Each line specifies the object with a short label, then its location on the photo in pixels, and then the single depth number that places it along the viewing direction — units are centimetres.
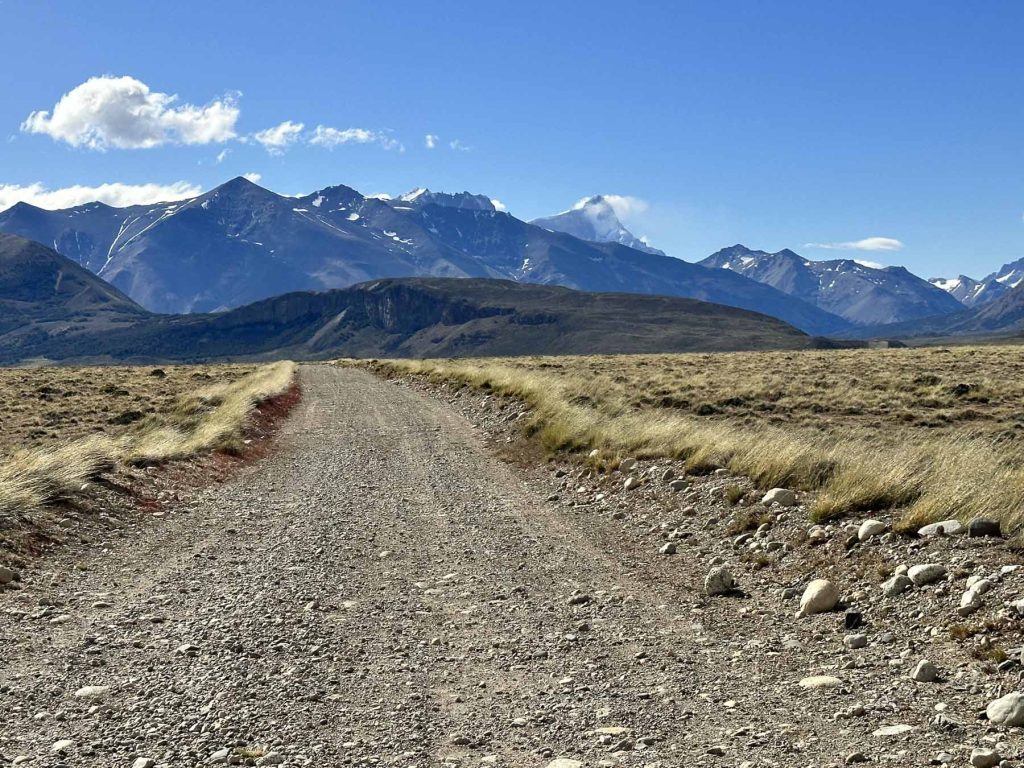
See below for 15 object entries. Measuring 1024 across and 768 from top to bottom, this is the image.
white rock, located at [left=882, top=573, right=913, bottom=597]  805
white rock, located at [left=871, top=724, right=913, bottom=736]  548
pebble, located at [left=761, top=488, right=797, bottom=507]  1172
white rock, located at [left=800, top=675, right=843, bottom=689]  646
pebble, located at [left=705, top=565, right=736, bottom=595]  922
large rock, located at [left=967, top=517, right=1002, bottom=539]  864
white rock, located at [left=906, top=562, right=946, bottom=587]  805
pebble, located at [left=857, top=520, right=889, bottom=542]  957
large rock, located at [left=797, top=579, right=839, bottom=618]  821
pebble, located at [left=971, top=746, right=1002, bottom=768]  493
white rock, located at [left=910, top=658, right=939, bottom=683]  631
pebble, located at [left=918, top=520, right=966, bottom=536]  888
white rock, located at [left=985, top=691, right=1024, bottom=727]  538
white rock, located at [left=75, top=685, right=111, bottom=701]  641
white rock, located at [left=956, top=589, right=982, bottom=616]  722
